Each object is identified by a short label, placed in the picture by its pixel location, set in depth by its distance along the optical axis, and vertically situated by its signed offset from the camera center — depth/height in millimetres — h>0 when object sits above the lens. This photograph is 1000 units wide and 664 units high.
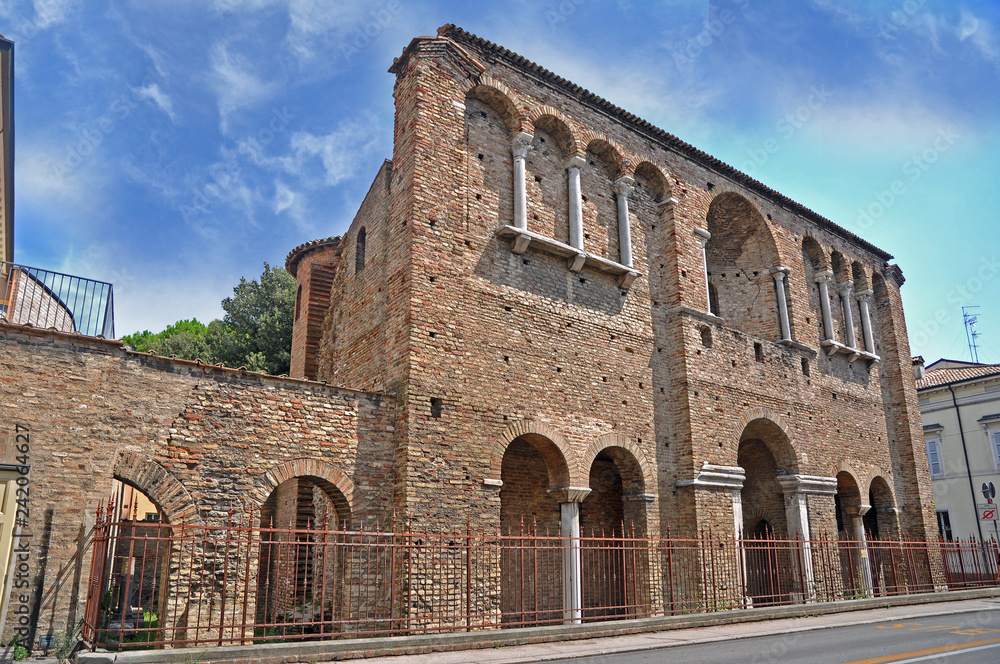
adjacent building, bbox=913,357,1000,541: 29078 +3677
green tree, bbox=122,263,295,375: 27366 +8353
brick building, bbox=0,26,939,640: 9328 +3021
